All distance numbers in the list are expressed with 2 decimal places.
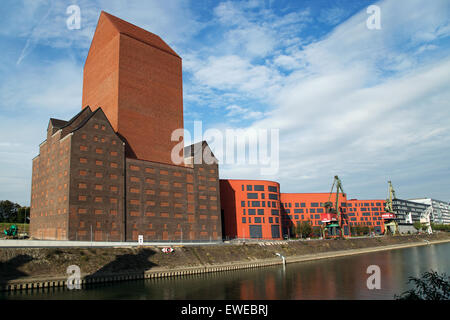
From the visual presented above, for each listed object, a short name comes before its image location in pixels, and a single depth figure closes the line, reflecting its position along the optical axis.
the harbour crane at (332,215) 138.61
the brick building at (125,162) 73.69
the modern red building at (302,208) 155.50
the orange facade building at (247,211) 117.12
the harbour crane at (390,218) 170.88
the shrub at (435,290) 16.12
